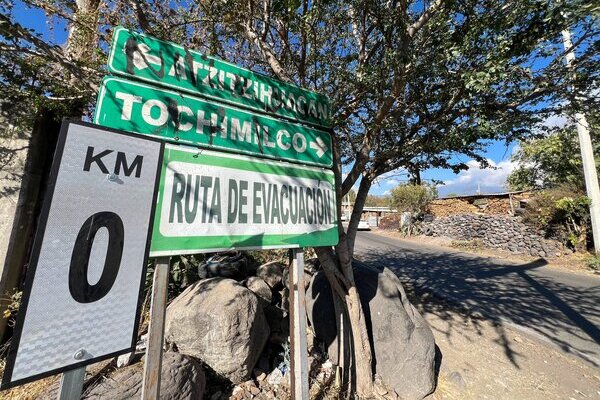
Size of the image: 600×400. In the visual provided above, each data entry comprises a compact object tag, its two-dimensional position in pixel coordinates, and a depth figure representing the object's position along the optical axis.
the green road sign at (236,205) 1.74
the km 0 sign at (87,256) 0.92
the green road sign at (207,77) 1.77
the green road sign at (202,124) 1.67
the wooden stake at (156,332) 1.53
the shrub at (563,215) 10.48
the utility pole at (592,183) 9.54
